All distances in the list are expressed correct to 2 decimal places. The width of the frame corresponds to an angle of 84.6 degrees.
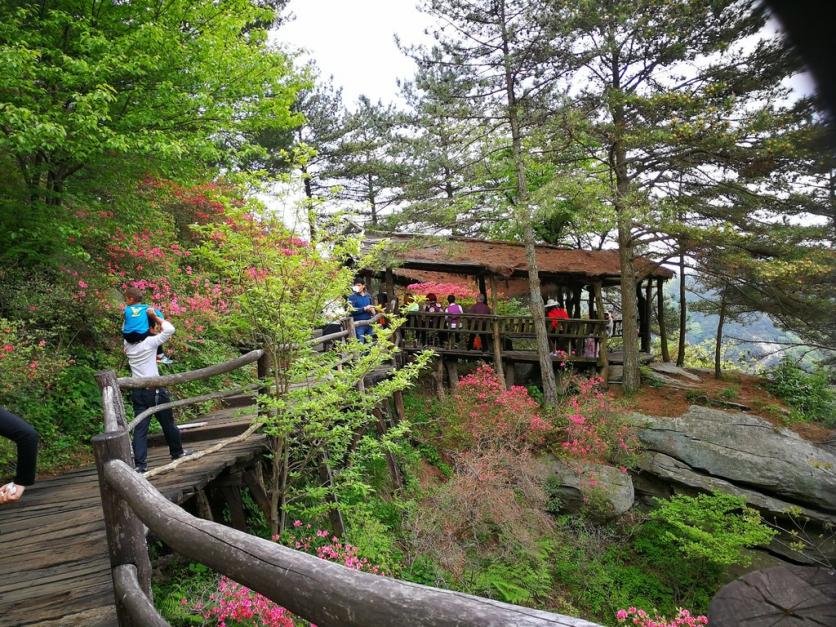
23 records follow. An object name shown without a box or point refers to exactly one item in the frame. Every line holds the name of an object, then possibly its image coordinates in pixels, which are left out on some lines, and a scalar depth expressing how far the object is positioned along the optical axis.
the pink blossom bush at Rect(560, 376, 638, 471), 10.47
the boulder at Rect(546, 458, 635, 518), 9.73
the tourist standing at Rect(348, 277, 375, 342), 9.26
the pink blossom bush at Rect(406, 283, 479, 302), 16.35
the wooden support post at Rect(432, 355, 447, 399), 12.73
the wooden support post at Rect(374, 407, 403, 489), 9.40
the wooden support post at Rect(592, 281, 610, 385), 13.09
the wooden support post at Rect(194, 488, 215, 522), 5.09
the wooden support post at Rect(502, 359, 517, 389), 13.56
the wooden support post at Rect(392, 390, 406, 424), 11.41
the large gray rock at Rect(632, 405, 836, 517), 9.92
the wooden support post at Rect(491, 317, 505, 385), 12.60
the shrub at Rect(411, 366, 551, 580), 7.91
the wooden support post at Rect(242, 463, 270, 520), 5.62
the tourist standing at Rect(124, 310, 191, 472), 4.71
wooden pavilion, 12.72
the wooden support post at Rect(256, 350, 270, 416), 5.11
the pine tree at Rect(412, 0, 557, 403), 10.96
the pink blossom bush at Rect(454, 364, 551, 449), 10.51
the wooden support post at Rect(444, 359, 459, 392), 13.24
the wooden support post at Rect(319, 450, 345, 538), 5.94
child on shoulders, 4.78
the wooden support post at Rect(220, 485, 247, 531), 5.74
